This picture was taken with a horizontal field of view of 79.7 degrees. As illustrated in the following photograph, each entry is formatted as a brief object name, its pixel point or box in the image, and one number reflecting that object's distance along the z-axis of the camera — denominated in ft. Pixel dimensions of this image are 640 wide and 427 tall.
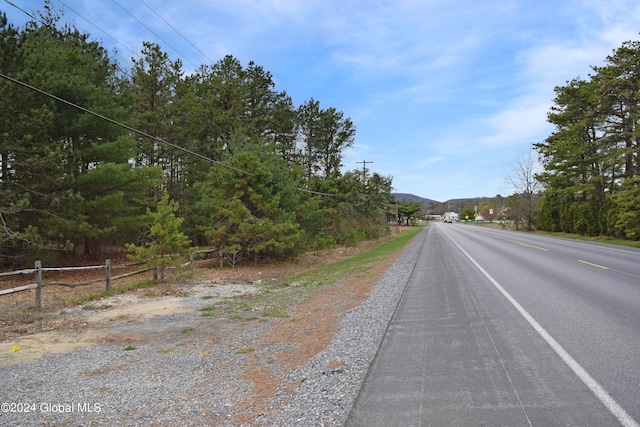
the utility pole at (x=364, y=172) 161.68
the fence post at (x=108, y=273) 41.03
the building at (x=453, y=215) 615.57
